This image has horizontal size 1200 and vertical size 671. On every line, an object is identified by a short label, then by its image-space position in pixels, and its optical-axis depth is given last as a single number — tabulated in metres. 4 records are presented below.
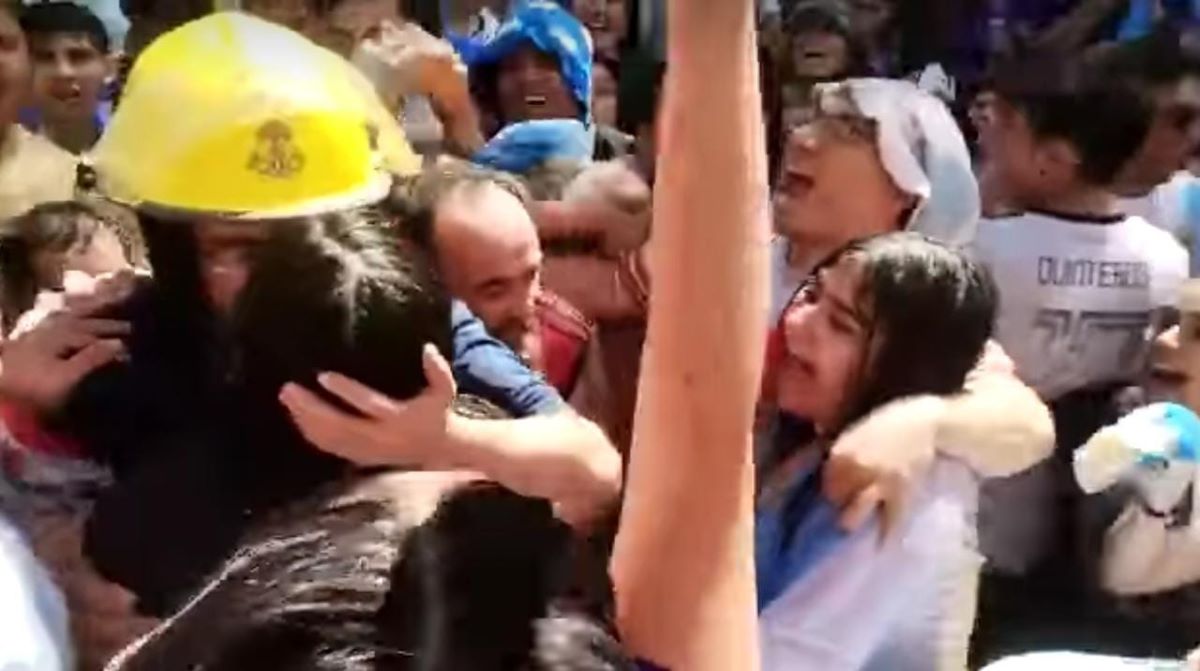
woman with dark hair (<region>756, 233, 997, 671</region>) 1.46
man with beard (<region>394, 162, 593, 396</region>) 1.59
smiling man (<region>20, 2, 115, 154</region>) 3.23
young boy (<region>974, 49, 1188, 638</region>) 2.38
